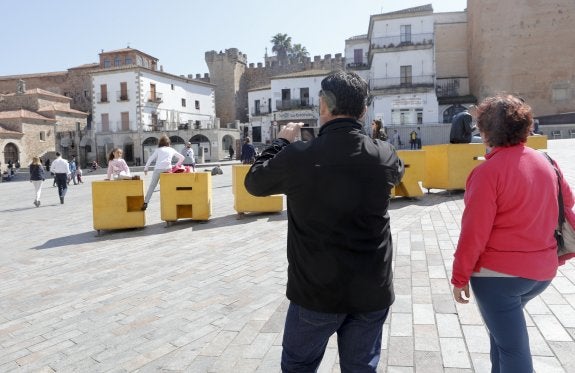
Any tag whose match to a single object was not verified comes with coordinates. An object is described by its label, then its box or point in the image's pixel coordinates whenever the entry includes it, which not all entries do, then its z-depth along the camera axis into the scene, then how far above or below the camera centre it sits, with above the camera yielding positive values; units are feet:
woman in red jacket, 6.97 -1.25
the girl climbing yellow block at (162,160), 32.04 +0.33
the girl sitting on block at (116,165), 33.52 +0.07
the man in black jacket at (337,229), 6.32 -1.01
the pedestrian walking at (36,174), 47.37 -0.63
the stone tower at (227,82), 182.70 +33.35
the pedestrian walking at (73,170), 77.00 -0.51
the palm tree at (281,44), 216.95 +57.19
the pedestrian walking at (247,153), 50.35 +1.06
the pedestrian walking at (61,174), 46.50 -0.69
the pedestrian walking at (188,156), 50.59 +0.96
